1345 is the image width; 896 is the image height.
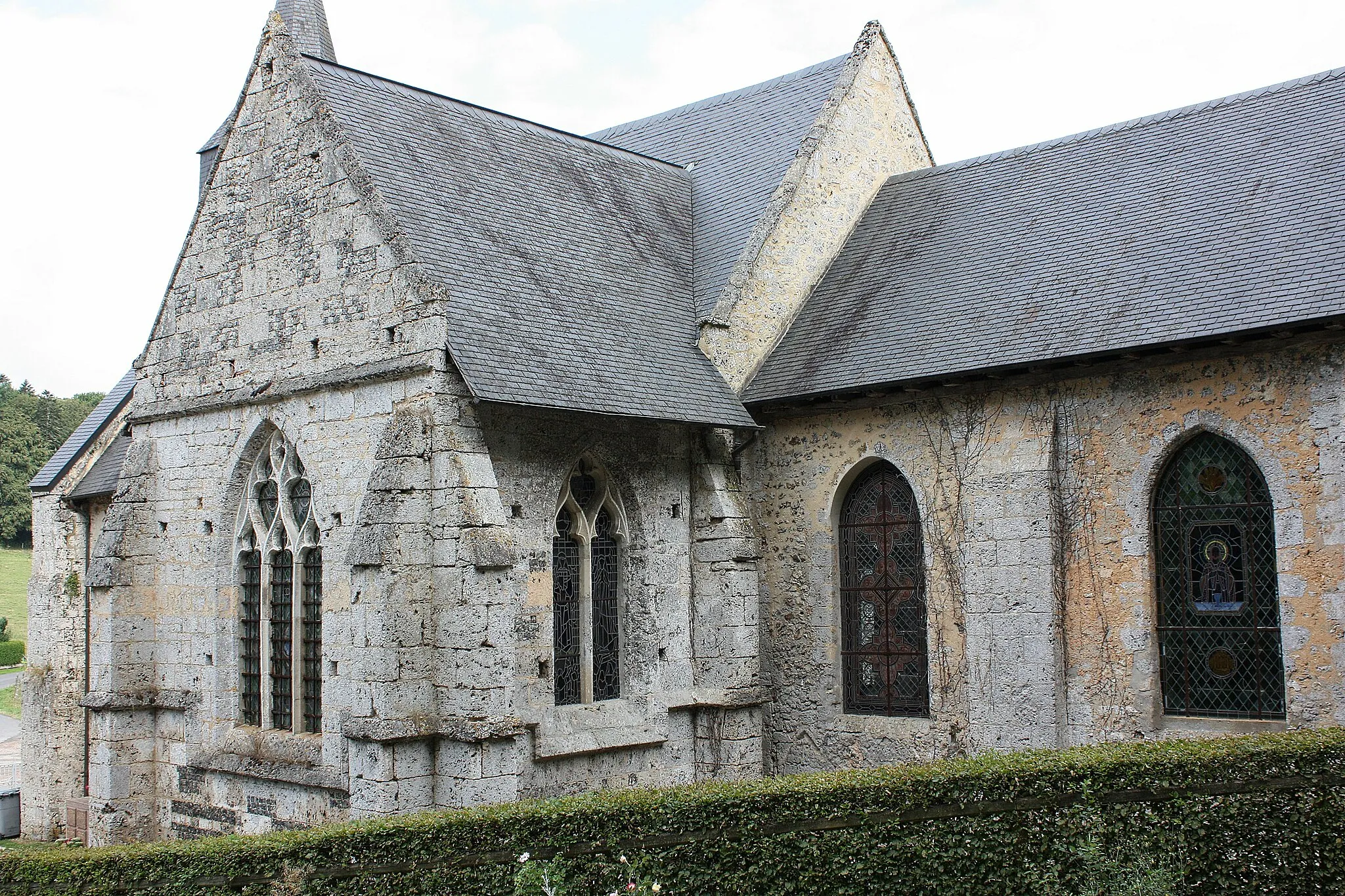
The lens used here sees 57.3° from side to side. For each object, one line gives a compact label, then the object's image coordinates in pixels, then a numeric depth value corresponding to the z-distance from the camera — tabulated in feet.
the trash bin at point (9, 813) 65.26
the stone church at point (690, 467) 38.88
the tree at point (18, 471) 204.85
